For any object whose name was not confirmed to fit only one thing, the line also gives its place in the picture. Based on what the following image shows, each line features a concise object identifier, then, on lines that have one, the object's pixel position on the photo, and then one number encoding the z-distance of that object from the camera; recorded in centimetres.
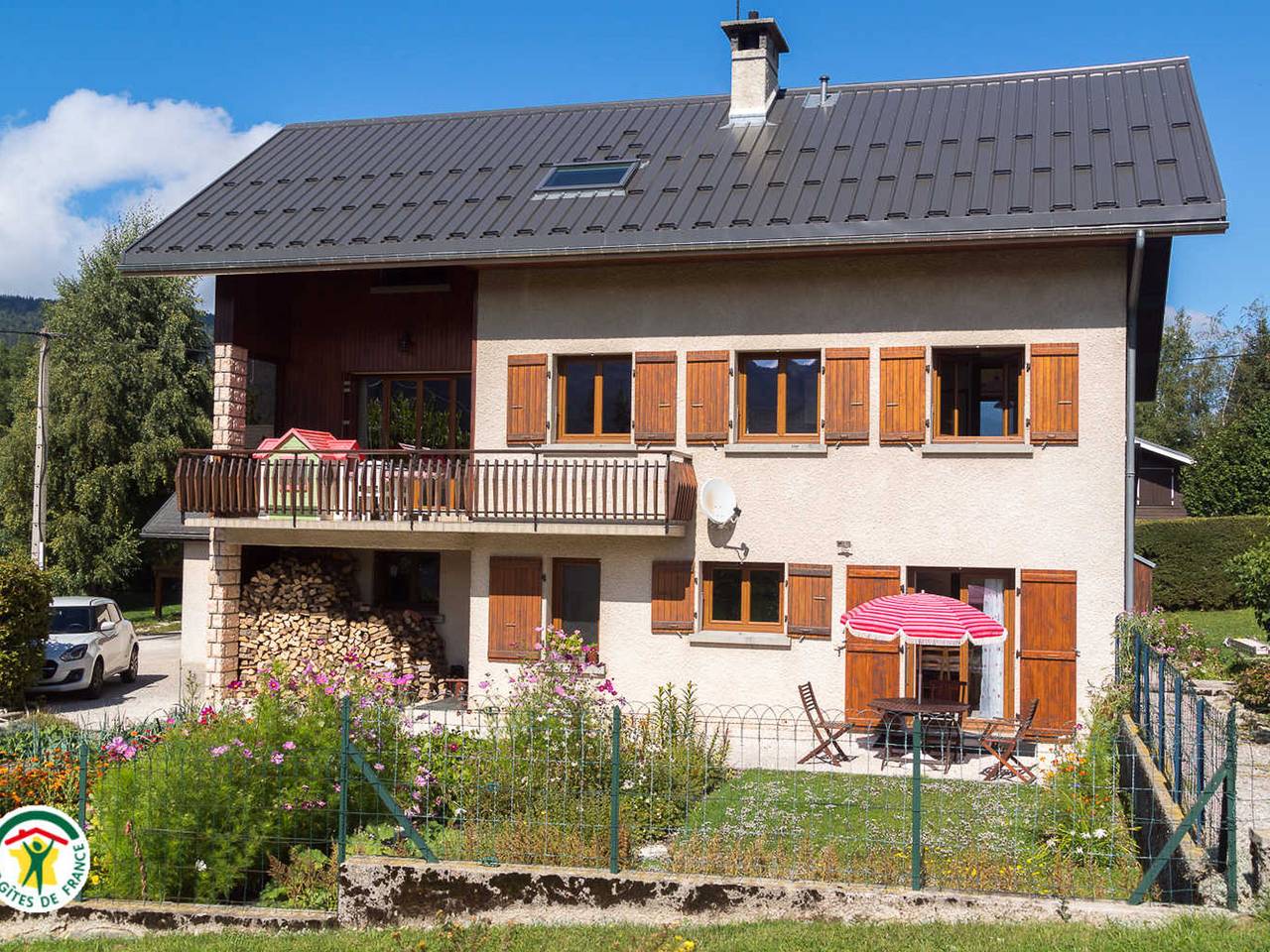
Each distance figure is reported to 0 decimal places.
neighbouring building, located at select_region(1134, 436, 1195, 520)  3684
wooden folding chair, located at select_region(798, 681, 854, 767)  1202
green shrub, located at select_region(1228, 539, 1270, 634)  1202
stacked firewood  1644
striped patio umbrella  1184
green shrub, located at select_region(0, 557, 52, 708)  1559
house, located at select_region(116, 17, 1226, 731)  1348
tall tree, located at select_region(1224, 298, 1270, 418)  4216
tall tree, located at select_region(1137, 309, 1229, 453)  5634
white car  1739
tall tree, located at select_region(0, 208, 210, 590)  3203
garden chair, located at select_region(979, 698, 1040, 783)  1162
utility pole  2666
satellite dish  1443
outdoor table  1211
